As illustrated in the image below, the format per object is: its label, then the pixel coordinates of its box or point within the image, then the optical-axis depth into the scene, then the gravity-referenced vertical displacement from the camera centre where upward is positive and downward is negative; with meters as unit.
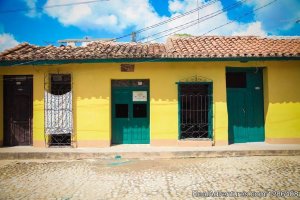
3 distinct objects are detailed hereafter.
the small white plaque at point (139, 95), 10.13 +0.27
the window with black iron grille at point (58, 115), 9.68 -0.48
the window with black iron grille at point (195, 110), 9.87 -0.34
